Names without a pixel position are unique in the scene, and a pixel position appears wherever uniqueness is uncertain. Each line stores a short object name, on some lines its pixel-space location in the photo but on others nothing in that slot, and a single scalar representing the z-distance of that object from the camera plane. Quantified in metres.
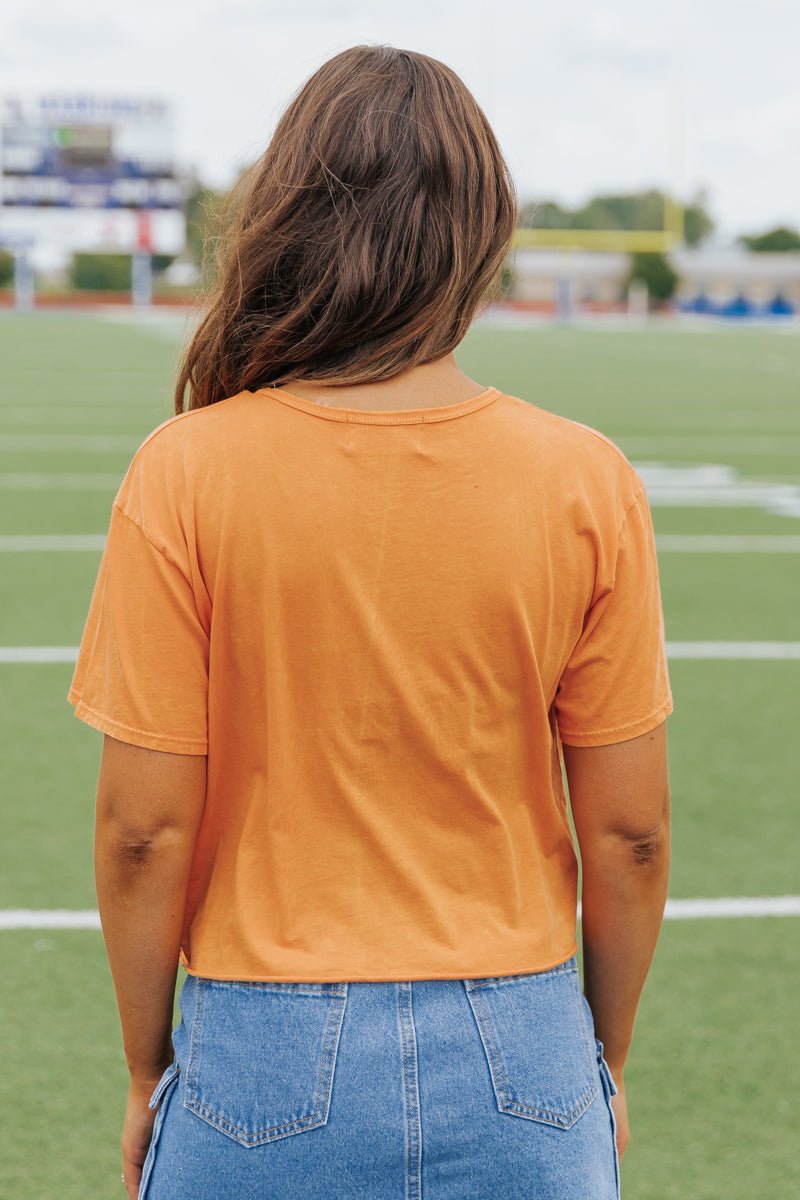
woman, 1.32
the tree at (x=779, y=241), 104.19
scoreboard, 55.88
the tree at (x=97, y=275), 66.81
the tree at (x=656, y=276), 78.06
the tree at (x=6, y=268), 67.12
